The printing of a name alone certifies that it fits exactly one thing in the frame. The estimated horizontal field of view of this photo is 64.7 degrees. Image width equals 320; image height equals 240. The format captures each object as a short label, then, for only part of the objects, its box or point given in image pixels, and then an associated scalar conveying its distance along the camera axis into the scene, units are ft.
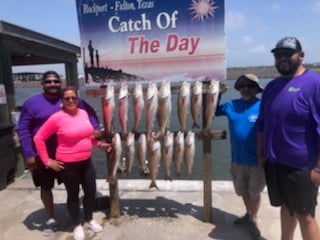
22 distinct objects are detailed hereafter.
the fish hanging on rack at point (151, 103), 8.60
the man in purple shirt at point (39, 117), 8.69
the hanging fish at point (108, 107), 8.85
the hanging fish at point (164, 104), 8.58
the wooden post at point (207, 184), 9.28
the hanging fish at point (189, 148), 8.79
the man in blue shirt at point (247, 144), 8.28
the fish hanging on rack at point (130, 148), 8.96
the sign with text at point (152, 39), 8.88
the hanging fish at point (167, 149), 8.79
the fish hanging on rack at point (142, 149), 8.98
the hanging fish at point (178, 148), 8.80
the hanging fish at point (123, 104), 8.78
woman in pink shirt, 8.37
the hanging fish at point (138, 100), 8.73
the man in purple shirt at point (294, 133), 6.36
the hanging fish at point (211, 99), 8.55
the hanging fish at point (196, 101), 8.57
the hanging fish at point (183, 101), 8.57
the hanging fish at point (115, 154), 9.04
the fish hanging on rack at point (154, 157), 8.88
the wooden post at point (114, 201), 9.86
